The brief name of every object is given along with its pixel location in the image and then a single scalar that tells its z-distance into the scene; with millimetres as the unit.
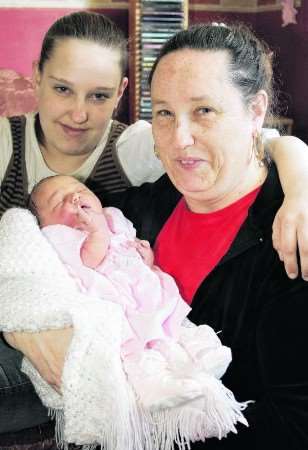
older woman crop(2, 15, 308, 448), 1321
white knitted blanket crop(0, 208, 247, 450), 1269
